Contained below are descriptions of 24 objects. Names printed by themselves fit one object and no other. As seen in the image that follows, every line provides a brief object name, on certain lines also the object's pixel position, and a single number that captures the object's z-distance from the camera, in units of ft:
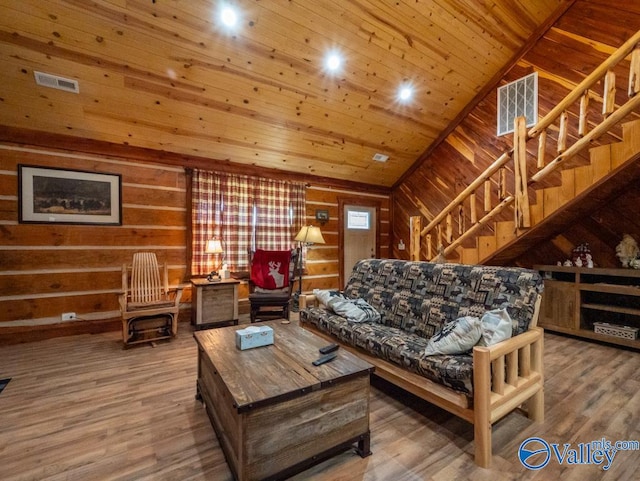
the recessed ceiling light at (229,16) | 9.02
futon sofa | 5.29
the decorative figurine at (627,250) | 11.22
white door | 18.89
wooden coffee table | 4.35
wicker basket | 10.30
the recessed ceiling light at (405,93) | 13.75
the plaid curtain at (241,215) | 13.93
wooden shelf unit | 10.98
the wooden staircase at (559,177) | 8.29
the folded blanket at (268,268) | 13.37
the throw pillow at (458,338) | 5.75
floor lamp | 14.32
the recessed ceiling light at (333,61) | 11.35
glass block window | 14.06
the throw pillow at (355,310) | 8.64
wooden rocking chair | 10.44
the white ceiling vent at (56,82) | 9.38
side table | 12.34
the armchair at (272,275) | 13.15
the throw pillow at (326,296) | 9.57
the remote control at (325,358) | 5.41
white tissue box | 6.12
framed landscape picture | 10.99
